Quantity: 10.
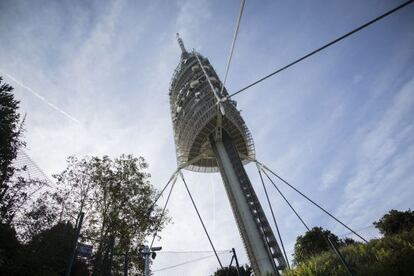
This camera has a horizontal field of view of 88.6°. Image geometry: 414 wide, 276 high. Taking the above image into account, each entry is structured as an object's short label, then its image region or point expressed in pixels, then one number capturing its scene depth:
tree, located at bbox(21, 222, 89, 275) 12.55
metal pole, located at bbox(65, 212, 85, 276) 8.85
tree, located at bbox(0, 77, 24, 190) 15.50
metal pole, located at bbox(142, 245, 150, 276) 12.41
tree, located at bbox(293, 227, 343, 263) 34.75
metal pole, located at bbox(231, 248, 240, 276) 12.41
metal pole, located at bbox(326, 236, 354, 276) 7.80
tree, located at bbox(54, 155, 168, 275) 15.23
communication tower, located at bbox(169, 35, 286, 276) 19.81
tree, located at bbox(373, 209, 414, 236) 32.58
